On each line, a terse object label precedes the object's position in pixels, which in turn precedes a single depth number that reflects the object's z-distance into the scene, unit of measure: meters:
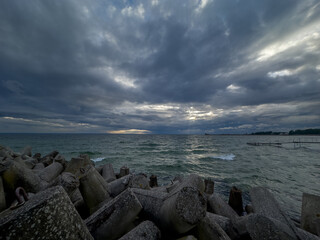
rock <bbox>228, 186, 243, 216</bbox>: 5.77
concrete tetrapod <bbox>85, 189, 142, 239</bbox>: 2.32
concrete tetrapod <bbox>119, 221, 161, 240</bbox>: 2.02
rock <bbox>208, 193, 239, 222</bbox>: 4.03
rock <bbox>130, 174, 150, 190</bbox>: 4.16
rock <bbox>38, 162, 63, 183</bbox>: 6.09
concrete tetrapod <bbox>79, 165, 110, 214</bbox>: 3.31
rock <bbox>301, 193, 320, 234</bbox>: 3.63
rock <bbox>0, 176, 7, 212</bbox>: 2.89
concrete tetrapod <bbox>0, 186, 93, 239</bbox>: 1.25
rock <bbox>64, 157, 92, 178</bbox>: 6.31
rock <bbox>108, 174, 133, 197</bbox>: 4.05
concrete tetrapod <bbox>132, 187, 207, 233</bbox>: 2.03
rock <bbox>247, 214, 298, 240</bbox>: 2.28
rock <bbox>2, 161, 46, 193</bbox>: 3.49
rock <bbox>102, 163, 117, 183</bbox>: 7.24
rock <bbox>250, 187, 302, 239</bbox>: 3.23
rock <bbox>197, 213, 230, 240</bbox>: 2.28
